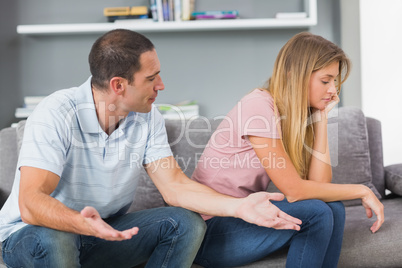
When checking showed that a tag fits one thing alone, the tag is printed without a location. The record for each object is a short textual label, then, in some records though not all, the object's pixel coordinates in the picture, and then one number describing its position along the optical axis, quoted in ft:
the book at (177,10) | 10.74
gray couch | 5.57
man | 4.35
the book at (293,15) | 10.82
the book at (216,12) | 10.78
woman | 5.00
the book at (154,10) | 10.75
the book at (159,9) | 10.69
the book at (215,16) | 10.80
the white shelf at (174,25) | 10.70
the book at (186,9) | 10.78
